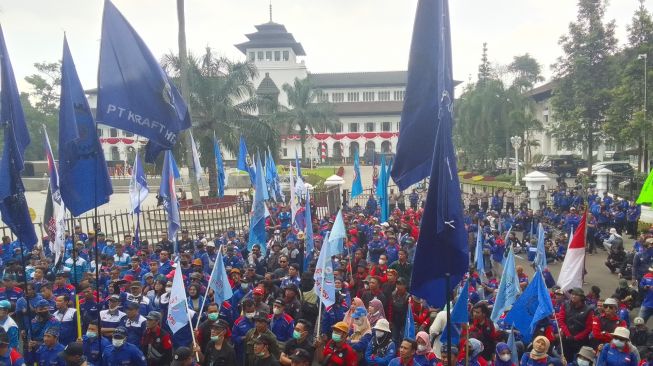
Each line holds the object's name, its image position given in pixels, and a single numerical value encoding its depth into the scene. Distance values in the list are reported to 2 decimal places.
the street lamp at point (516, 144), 34.06
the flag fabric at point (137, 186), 11.85
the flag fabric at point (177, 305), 6.30
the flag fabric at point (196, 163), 14.53
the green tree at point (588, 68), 31.78
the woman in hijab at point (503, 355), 5.56
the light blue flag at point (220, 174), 18.30
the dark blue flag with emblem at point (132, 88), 5.56
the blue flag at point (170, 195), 8.82
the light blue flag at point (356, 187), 18.02
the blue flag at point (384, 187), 11.16
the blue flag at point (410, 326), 6.43
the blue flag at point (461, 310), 5.30
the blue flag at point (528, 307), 6.45
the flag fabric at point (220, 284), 7.09
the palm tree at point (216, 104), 23.33
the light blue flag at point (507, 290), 7.02
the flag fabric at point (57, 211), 7.74
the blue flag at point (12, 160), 5.72
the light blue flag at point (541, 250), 8.52
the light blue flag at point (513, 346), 6.01
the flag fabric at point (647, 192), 10.03
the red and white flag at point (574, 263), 7.44
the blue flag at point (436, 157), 4.17
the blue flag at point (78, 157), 5.67
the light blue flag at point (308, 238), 10.71
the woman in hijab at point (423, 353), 5.37
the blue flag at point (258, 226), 9.76
